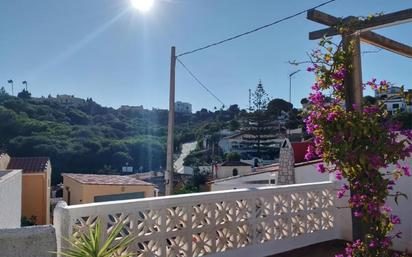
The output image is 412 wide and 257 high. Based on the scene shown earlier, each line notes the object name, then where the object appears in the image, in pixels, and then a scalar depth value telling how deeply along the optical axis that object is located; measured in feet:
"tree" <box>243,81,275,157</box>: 130.11
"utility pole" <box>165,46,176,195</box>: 32.86
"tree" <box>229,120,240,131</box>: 140.62
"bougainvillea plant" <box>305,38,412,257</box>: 10.93
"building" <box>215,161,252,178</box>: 93.32
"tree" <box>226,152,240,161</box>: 124.26
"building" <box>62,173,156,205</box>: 63.41
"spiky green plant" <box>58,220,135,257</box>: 10.32
